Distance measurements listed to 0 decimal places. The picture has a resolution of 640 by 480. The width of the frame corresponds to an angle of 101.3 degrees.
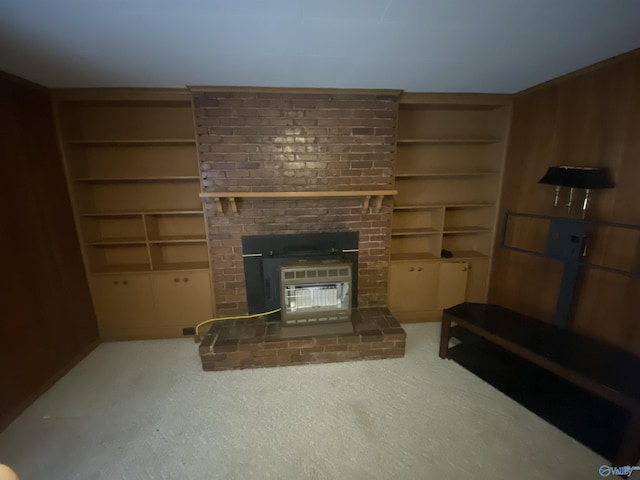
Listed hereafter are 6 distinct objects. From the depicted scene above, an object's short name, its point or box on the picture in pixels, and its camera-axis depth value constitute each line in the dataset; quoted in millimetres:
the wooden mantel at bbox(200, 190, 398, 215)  2299
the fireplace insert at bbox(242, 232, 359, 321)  2479
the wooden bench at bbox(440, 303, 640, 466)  1398
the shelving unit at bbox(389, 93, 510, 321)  2781
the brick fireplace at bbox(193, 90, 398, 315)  2326
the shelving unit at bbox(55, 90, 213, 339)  2455
